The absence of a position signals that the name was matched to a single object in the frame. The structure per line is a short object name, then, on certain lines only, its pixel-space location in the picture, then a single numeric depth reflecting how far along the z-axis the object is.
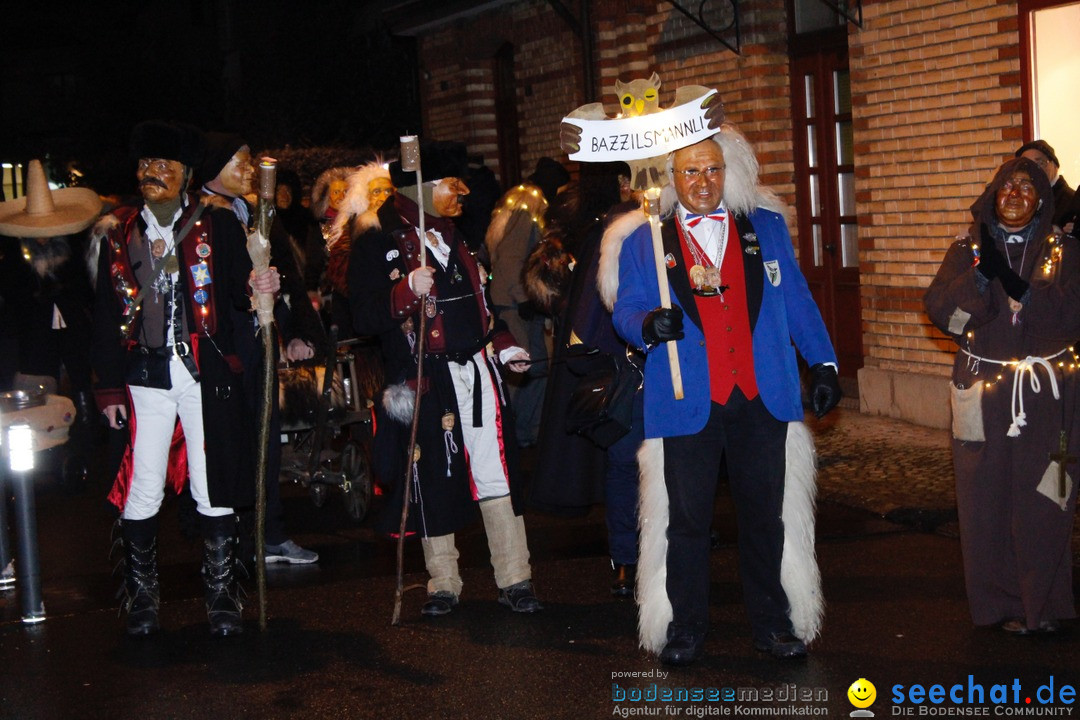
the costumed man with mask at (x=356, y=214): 6.68
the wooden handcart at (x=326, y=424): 8.89
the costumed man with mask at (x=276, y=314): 6.68
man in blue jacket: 5.50
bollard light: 6.93
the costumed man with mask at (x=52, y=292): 8.05
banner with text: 5.49
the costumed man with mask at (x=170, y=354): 6.33
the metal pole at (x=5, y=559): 7.69
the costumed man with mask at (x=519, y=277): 11.02
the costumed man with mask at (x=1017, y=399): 5.75
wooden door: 11.77
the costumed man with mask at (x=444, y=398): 6.54
